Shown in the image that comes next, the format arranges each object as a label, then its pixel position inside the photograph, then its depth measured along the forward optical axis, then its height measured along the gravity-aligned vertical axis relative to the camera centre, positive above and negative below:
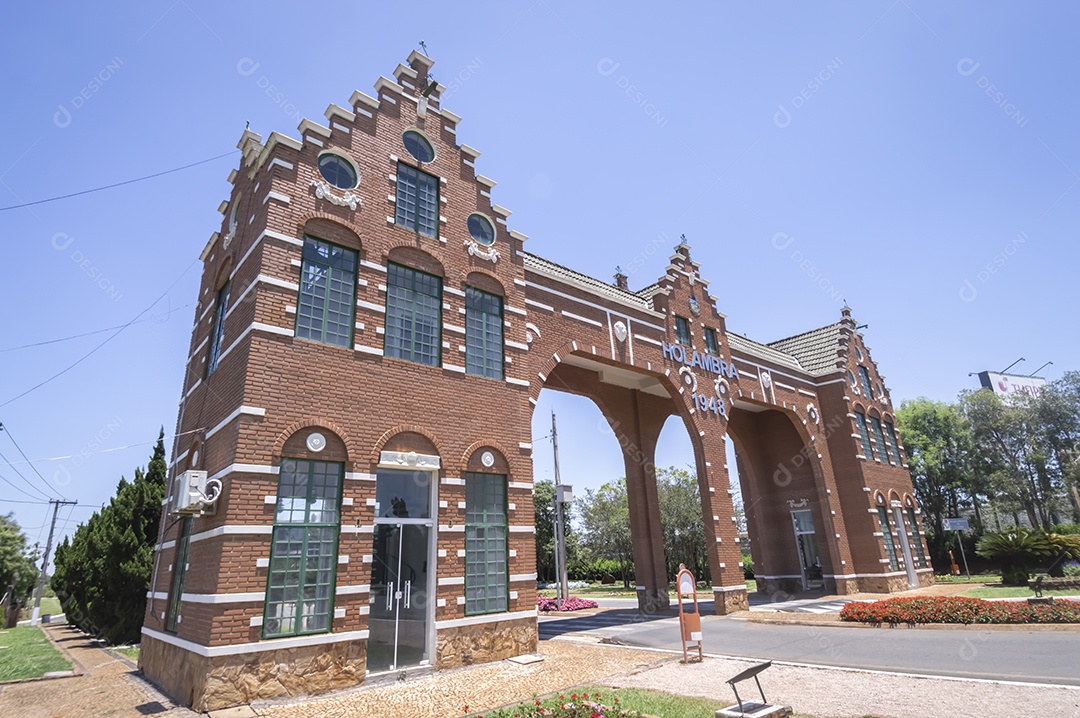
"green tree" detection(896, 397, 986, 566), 48.03 +5.88
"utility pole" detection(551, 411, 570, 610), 29.22 +0.41
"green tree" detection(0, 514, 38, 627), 39.44 +0.75
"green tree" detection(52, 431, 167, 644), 18.20 +0.42
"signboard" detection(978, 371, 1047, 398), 70.94 +17.91
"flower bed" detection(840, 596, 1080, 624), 14.21 -1.88
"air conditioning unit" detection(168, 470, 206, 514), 10.40 +1.37
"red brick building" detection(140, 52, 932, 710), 10.38 +3.10
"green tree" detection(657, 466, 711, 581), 39.97 +1.44
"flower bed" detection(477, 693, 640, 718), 7.31 -1.93
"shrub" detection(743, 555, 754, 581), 43.37 -1.76
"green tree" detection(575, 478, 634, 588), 45.41 +2.00
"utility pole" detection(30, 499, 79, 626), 39.98 +0.09
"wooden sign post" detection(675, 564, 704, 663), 12.38 -1.41
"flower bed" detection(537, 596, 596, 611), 26.58 -2.20
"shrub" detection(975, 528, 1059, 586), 24.89 -0.71
